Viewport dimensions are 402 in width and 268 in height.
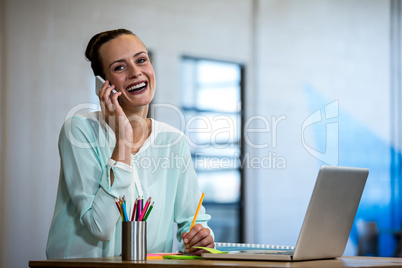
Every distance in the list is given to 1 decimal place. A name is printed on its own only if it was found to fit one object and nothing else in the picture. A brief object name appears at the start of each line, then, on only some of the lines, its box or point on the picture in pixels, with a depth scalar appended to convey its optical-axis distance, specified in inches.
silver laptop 99.0
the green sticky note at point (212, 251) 106.0
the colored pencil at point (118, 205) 104.5
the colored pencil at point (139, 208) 103.6
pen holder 101.5
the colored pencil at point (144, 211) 103.8
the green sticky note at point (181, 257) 104.5
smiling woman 111.1
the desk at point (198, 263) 94.0
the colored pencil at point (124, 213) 103.6
